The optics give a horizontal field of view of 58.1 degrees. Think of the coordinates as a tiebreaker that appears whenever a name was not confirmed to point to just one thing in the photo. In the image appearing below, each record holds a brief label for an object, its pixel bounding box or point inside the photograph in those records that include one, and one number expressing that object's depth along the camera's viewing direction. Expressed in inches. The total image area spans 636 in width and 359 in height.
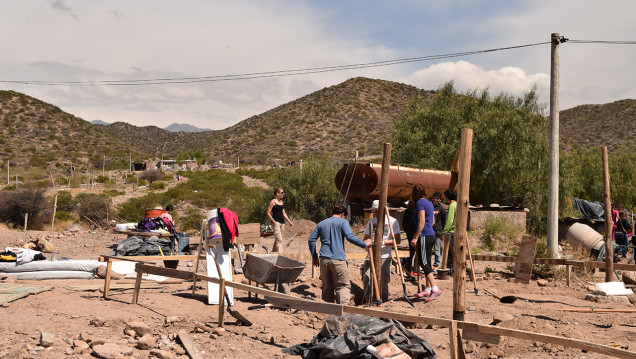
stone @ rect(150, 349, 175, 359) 228.4
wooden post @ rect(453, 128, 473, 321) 254.8
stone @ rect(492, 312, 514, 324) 298.3
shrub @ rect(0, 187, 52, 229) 945.5
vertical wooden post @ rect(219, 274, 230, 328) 283.2
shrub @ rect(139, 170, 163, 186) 1907.1
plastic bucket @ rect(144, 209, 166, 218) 555.6
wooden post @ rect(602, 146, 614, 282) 406.3
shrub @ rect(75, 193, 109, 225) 1018.7
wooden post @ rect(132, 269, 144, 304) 326.0
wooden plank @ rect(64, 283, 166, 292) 358.9
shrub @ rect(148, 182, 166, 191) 1640.4
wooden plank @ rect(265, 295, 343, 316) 241.5
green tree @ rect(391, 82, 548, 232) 904.3
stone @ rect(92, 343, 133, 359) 219.6
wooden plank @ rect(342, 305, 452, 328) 217.6
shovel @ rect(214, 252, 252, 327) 293.1
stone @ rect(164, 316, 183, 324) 280.8
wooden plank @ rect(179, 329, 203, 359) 237.4
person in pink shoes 359.3
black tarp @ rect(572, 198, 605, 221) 960.9
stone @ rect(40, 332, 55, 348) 224.1
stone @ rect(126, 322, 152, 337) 257.1
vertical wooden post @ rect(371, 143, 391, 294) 343.6
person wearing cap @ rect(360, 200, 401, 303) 357.1
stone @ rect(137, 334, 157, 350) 235.3
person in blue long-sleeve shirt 323.3
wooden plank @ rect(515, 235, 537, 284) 409.1
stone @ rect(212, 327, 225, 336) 273.9
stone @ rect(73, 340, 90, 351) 224.9
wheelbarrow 332.5
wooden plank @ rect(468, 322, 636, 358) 183.9
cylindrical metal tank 784.3
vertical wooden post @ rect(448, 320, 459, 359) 212.4
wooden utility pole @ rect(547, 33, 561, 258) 506.6
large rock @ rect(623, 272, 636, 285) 475.2
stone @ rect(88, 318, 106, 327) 264.7
